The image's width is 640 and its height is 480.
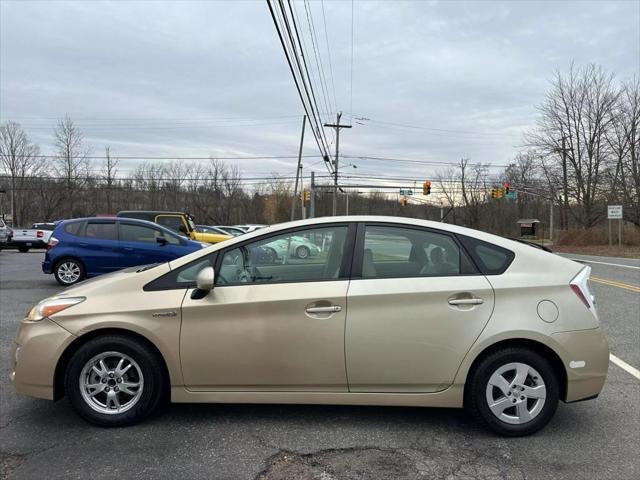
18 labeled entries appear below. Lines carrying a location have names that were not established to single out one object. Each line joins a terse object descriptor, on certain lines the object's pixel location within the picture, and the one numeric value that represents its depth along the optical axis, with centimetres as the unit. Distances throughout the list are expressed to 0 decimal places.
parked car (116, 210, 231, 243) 1619
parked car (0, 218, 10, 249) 2386
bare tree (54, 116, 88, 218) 5969
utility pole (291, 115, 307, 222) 3695
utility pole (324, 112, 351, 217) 3963
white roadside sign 3138
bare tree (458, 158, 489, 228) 7569
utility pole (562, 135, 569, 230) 4222
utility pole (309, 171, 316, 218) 3862
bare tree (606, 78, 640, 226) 3803
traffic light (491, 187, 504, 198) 4116
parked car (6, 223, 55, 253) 2595
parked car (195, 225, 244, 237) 2003
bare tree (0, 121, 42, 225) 5847
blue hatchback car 1058
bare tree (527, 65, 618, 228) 4072
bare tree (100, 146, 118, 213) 6156
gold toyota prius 336
